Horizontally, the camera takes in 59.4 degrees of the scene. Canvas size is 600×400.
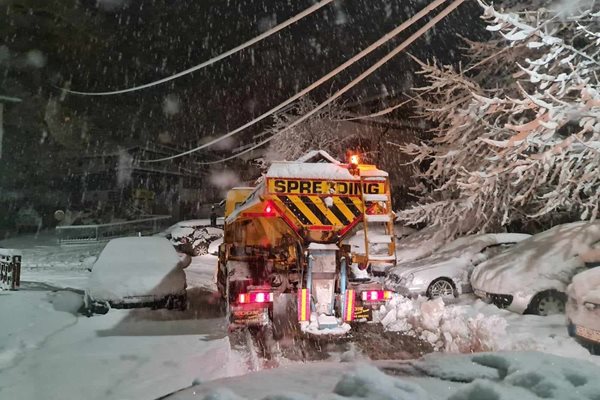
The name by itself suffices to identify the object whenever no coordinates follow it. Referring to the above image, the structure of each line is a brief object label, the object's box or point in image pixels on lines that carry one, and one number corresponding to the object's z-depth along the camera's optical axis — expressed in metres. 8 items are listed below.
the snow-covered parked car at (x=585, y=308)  6.59
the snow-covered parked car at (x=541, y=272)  9.00
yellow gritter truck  7.34
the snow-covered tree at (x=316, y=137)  29.86
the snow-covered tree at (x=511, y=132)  7.38
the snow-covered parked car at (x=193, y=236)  24.06
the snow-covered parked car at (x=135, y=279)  9.73
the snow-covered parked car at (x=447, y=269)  11.50
